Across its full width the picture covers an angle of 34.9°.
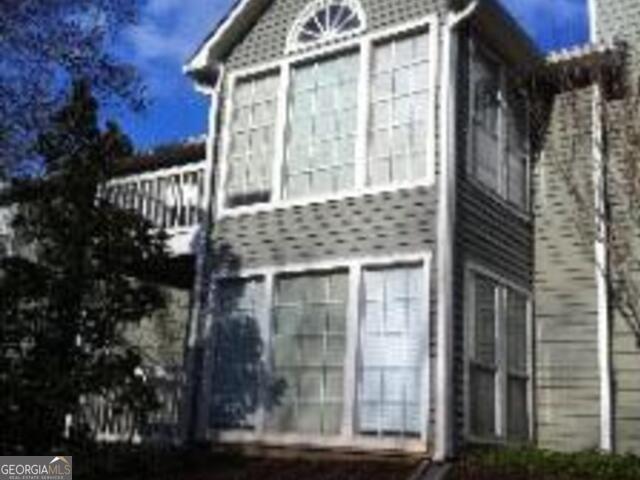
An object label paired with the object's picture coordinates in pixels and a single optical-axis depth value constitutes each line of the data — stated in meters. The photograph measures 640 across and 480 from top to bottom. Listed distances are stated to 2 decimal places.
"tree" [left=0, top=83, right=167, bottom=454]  13.20
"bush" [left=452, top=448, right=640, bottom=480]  12.30
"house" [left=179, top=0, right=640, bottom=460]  13.81
